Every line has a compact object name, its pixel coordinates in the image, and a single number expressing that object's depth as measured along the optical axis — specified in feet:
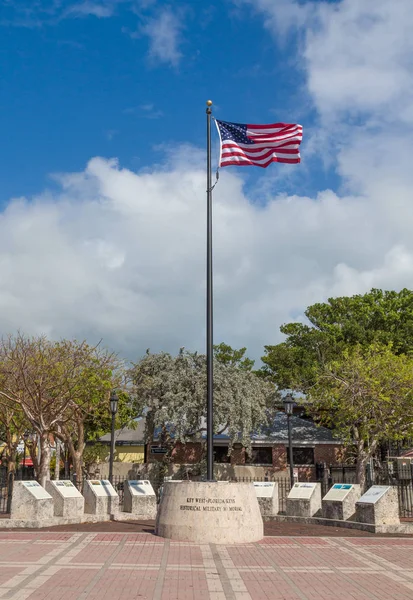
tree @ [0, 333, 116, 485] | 83.20
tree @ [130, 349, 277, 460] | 107.76
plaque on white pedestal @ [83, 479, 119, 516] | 55.88
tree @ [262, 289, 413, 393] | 122.72
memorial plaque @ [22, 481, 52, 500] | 51.16
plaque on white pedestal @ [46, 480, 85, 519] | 53.47
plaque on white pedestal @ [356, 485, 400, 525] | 49.05
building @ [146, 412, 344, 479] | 124.47
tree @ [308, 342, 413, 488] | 94.79
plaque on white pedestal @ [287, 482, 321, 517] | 57.67
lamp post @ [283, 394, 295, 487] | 69.77
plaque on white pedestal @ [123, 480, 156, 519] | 58.80
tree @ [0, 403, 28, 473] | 97.09
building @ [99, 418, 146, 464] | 166.14
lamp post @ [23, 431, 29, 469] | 123.52
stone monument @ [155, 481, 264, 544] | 42.09
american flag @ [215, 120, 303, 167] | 51.44
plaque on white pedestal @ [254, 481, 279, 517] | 60.70
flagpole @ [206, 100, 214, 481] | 45.83
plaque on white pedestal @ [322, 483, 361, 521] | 53.78
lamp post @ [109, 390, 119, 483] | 74.13
